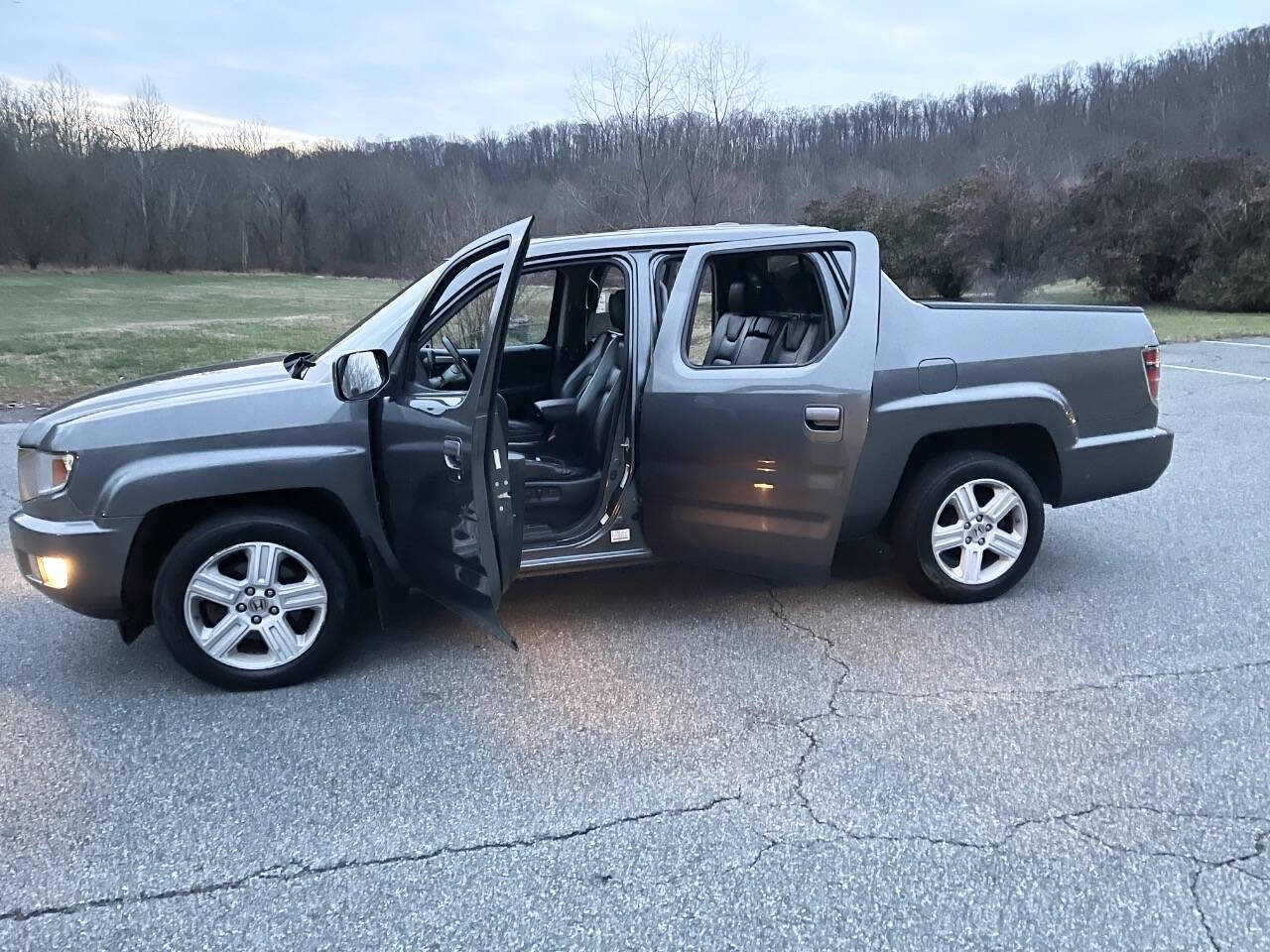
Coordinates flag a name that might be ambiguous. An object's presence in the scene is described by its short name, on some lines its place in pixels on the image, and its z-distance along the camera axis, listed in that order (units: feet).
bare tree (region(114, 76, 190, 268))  225.97
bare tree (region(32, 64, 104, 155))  225.97
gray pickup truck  12.41
